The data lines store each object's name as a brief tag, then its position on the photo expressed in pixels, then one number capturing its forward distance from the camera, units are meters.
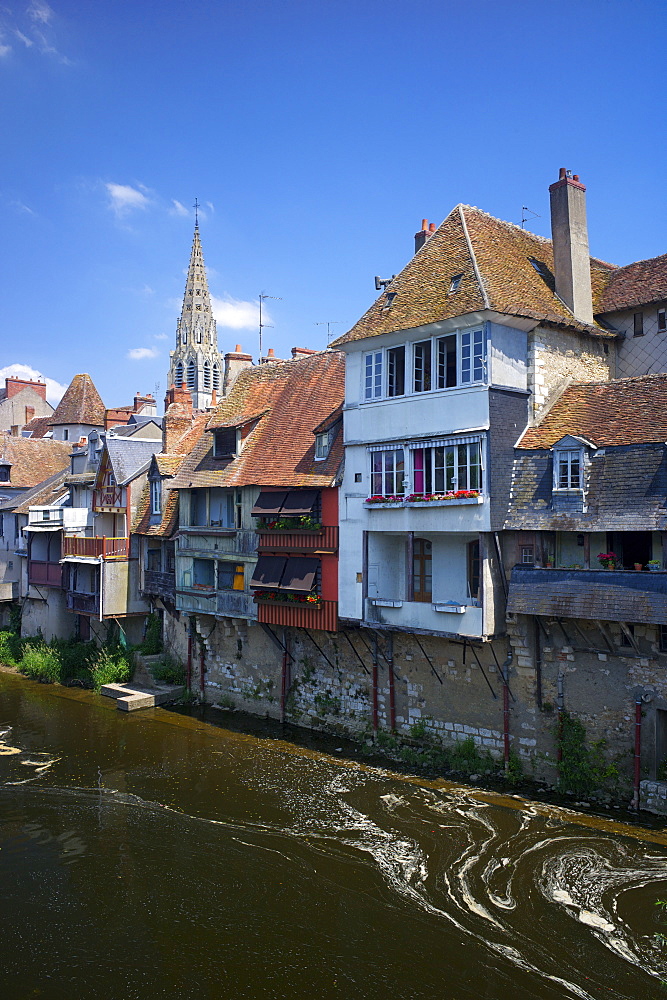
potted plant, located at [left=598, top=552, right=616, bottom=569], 17.52
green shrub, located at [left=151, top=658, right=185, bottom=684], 28.97
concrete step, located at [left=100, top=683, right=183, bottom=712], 27.48
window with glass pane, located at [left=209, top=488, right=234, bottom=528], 26.66
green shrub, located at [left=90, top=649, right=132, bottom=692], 30.28
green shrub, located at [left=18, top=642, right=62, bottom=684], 32.66
